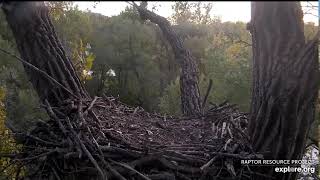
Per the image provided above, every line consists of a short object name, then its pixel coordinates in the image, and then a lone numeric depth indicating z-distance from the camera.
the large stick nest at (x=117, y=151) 2.52
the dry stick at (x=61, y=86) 2.96
